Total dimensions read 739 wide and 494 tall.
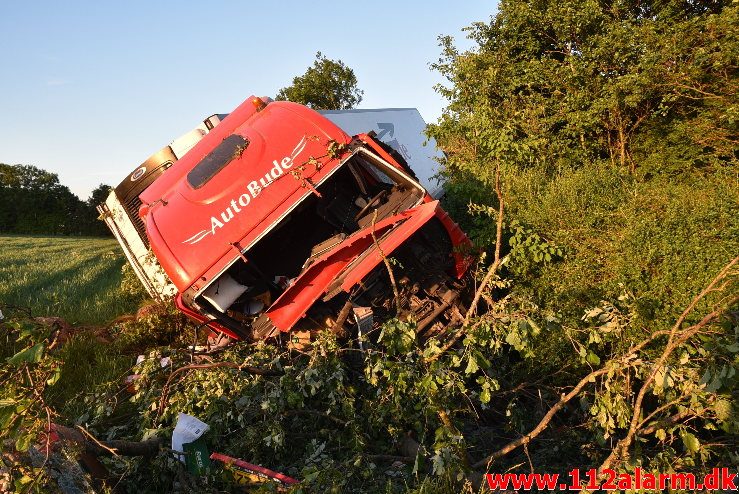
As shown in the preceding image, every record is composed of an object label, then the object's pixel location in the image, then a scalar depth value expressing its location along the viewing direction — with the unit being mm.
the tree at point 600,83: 7660
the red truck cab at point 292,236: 4707
